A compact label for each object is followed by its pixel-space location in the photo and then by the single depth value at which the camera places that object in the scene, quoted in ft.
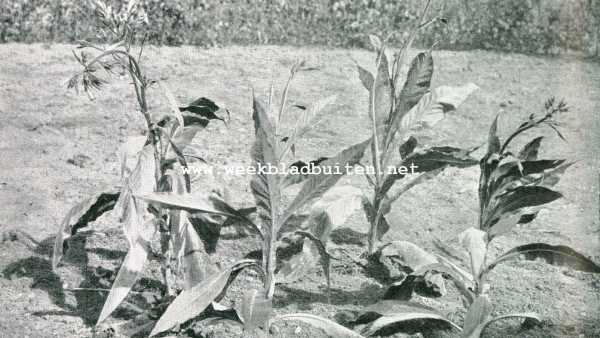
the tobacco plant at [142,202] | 7.40
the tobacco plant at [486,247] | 7.66
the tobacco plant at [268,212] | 7.13
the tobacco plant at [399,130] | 9.32
